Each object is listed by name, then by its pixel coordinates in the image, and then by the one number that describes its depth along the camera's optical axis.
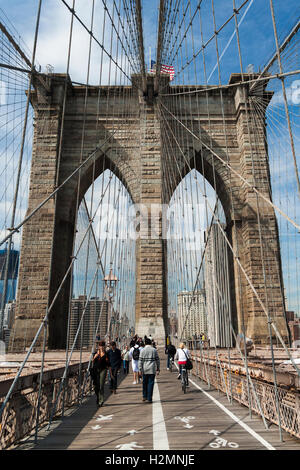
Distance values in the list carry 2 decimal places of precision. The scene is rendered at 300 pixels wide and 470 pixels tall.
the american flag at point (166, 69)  22.13
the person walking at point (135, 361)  9.60
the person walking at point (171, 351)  12.77
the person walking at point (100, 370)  6.41
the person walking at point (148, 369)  6.72
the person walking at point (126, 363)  12.67
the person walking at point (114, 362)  7.89
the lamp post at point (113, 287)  18.32
